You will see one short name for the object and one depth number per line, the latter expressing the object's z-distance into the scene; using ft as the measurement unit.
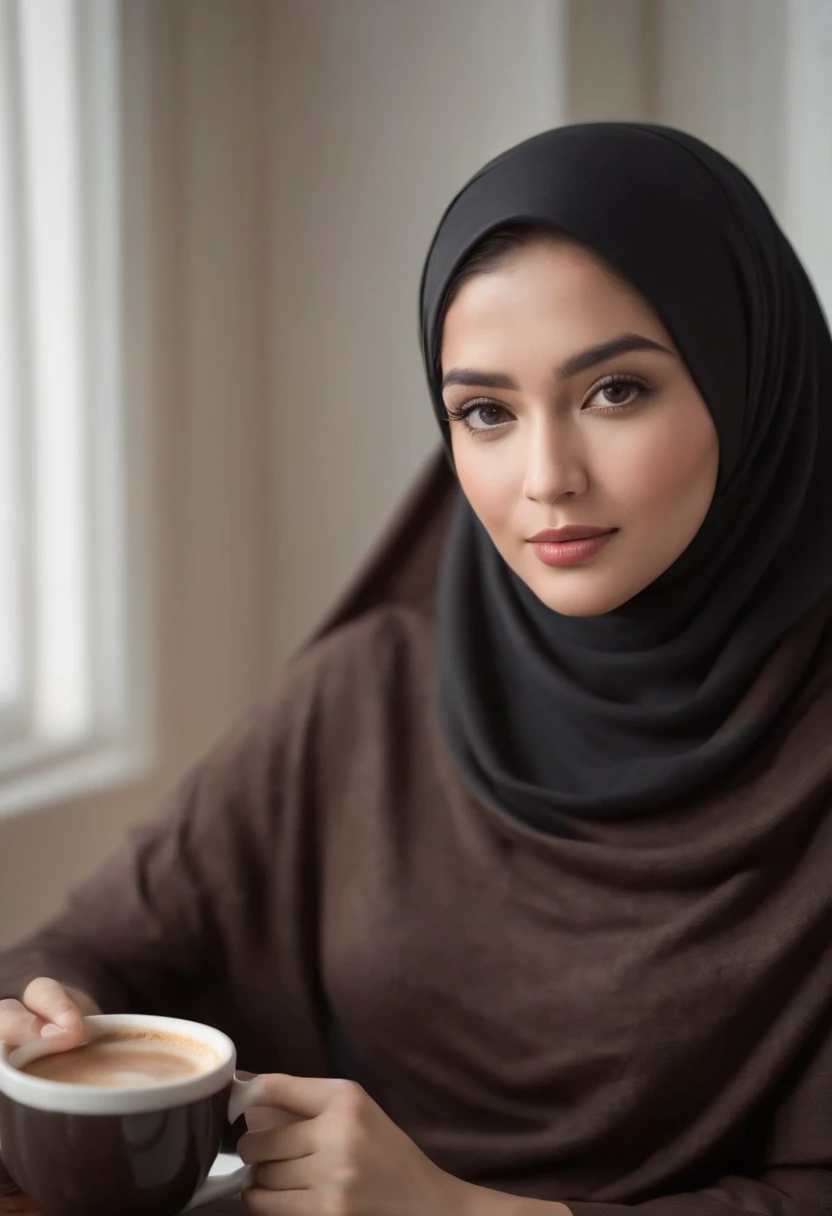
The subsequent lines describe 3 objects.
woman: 4.47
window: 5.77
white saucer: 4.15
